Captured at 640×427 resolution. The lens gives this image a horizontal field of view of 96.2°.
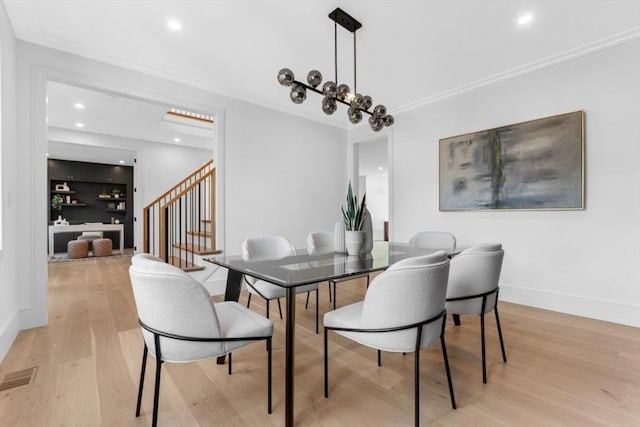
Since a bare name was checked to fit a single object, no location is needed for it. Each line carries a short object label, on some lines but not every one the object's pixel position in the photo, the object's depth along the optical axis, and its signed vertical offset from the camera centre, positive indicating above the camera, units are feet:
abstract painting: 9.13 +1.66
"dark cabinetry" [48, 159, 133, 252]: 25.81 +1.95
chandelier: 6.95 +3.11
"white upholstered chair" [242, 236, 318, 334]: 7.39 -1.04
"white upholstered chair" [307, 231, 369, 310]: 8.93 -0.87
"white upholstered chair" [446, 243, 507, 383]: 5.53 -1.33
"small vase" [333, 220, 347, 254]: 7.12 -0.64
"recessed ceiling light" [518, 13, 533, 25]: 7.42 +5.11
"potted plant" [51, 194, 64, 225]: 25.50 +0.99
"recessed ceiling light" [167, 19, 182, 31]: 7.68 +5.16
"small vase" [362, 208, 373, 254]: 6.64 -0.48
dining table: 4.15 -0.98
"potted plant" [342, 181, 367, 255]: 6.58 -0.24
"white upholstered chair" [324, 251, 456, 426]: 4.02 -1.37
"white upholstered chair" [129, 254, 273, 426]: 3.74 -1.41
